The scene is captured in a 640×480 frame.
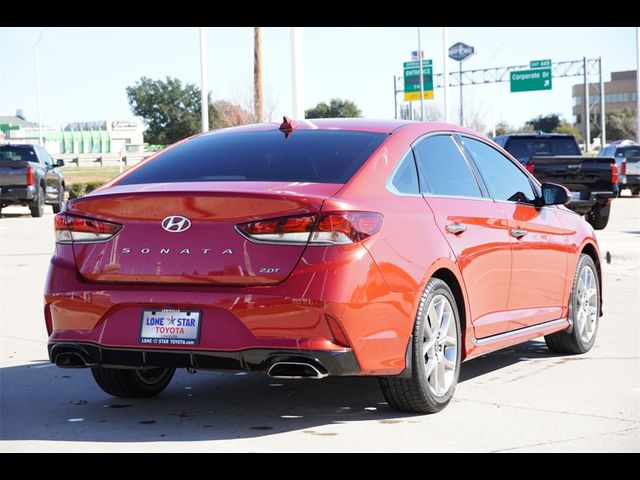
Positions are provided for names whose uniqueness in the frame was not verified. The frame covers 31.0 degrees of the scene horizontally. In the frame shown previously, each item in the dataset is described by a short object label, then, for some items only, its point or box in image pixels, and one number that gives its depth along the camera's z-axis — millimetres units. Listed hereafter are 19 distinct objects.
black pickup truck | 21062
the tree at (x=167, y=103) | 85438
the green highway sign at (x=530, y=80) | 84375
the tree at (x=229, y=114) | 68438
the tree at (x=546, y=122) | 117875
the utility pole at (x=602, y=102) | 88662
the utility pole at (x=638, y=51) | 54594
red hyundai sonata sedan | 5758
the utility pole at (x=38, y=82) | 62019
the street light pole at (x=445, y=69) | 34219
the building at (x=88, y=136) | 121062
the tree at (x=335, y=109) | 94375
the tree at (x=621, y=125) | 122188
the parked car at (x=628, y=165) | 39391
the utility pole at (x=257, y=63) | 40938
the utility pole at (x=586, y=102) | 87062
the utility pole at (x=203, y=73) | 36478
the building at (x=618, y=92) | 160750
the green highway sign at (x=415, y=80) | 89125
